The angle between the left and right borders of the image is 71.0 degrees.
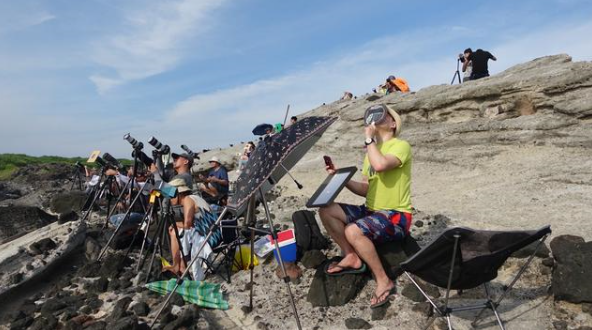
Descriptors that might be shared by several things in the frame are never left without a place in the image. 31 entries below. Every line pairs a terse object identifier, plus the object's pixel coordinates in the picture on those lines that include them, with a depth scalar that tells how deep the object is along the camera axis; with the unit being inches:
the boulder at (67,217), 341.4
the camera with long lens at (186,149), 298.8
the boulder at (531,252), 185.0
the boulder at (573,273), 146.5
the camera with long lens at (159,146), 244.5
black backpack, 219.9
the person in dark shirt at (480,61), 509.4
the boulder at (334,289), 177.2
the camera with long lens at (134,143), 262.5
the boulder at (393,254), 178.1
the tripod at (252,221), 161.2
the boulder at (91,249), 287.9
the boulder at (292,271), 205.8
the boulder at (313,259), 212.1
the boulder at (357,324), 158.2
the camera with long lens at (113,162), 318.0
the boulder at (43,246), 279.0
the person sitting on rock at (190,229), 219.3
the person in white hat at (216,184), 333.2
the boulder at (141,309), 188.9
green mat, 192.1
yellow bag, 232.7
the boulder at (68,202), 513.7
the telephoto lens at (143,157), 276.3
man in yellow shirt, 160.1
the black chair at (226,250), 227.3
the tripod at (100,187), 358.9
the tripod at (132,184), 277.7
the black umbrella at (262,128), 193.3
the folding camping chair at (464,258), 122.2
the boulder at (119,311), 185.2
